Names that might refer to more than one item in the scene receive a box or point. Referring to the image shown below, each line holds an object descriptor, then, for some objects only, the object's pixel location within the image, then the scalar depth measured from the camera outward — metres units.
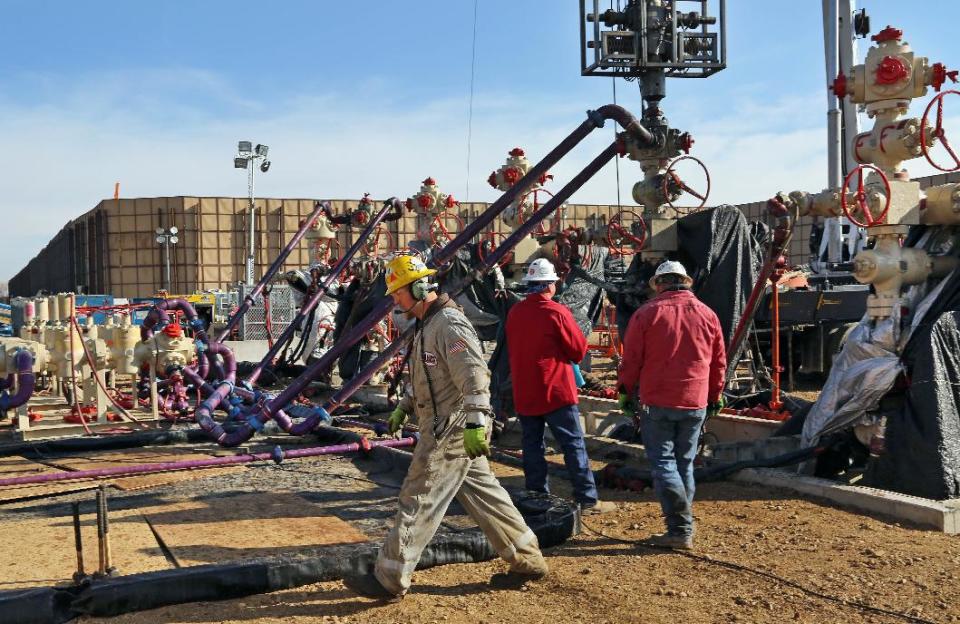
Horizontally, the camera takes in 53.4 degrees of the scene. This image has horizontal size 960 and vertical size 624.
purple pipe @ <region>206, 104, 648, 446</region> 9.37
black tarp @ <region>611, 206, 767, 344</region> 9.27
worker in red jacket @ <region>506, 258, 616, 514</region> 6.66
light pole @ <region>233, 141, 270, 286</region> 28.47
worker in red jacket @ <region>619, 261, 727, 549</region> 5.73
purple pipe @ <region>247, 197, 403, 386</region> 13.01
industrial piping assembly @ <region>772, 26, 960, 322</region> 7.29
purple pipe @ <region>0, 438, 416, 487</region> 6.76
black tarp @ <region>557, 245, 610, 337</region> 11.53
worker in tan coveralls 4.67
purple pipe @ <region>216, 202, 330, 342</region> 13.08
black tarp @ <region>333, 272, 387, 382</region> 14.21
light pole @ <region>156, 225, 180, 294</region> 32.81
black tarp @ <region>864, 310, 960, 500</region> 6.60
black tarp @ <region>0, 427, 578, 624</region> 4.37
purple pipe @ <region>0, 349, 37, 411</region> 9.67
